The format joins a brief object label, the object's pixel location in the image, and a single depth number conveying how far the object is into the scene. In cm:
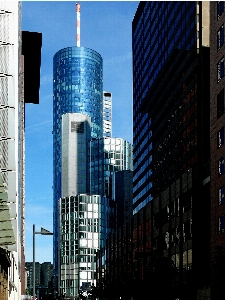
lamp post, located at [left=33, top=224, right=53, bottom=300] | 3994
